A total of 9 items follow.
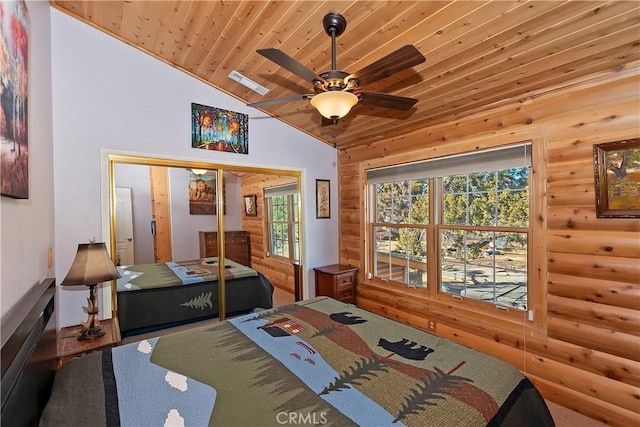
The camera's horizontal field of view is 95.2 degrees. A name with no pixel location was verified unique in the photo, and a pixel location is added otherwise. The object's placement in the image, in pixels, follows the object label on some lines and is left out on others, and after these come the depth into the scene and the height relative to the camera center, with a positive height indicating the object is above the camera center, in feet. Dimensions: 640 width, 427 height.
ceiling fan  4.99 +2.53
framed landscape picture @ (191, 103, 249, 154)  10.40 +3.18
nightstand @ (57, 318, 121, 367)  6.44 -2.93
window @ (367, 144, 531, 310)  8.72 -0.54
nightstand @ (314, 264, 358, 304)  12.61 -3.10
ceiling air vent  9.61 +4.47
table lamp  6.66 -1.30
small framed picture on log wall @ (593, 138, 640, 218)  6.43 +0.63
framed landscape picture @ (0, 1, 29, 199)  3.31 +1.54
